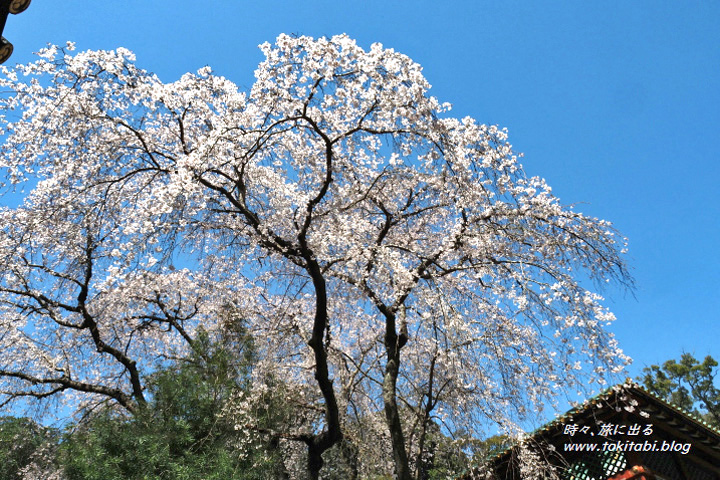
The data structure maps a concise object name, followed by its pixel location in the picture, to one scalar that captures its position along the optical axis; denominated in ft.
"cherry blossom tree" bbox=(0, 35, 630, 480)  22.68
